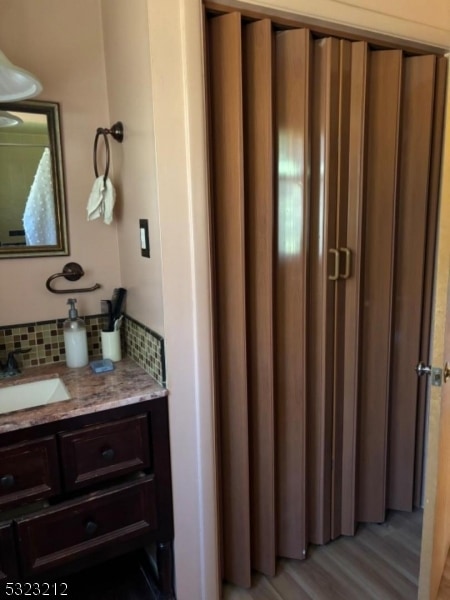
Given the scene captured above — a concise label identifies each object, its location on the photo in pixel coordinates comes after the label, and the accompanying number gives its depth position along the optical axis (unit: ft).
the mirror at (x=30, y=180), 5.19
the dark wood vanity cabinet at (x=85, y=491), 4.16
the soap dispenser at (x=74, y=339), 5.42
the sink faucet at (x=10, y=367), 5.22
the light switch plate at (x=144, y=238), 4.77
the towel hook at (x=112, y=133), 5.16
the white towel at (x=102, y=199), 5.30
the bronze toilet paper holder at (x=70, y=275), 5.60
